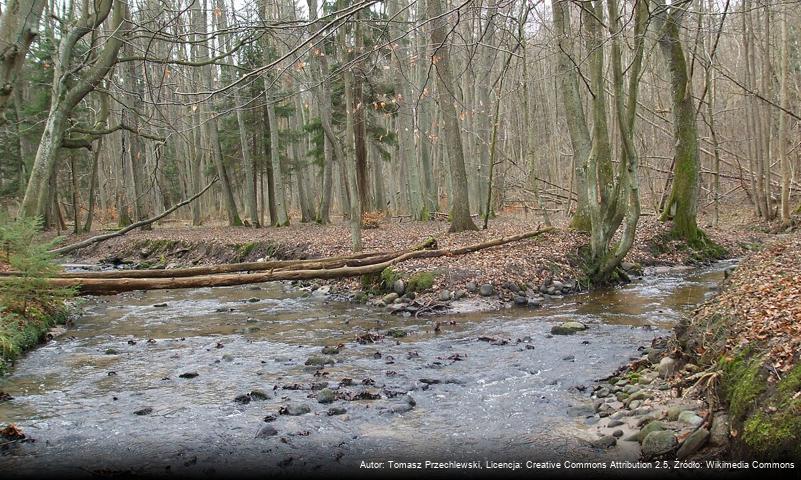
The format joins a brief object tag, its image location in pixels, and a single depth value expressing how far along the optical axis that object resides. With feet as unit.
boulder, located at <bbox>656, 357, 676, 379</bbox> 19.25
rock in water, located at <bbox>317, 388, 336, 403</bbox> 19.93
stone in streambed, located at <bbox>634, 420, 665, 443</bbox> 15.06
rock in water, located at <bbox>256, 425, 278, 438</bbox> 17.20
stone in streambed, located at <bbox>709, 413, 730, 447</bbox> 13.77
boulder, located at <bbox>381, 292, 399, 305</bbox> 38.19
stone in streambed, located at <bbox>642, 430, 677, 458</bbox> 14.08
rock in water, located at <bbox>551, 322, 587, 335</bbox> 28.84
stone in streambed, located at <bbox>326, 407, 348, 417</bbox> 18.76
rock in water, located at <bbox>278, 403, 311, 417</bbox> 18.85
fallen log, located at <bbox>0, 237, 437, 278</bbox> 34.14
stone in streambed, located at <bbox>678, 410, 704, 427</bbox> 14.87
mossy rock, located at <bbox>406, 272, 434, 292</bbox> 38.34
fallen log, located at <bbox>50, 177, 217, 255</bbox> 39.03
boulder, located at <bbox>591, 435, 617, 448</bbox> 15.23
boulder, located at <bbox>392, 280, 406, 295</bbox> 39.04
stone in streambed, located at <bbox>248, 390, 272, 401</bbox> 20.50
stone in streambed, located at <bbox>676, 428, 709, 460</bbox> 13.75
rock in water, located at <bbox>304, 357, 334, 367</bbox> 24.77
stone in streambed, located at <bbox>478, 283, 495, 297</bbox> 37.36
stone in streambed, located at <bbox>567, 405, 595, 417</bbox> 17.92
